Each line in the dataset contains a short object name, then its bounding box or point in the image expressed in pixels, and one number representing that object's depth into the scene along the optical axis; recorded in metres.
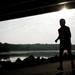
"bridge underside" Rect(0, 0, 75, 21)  5.71
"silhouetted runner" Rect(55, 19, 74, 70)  4.84
